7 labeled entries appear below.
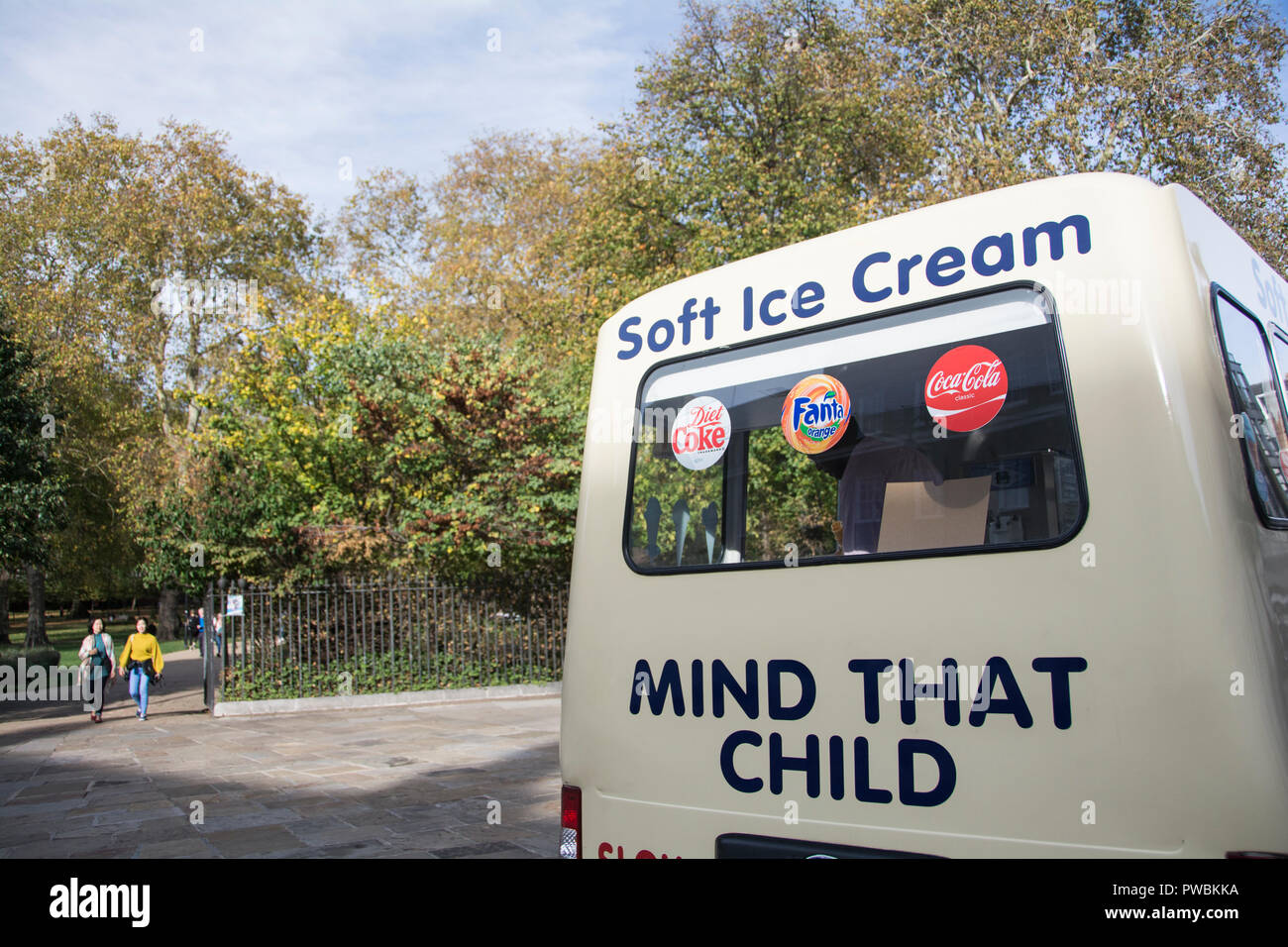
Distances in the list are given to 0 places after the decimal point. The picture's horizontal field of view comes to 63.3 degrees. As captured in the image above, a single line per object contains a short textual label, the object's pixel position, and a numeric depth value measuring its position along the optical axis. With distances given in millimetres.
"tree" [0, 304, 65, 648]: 17500
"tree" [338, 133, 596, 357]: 31406
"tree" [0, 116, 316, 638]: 33312
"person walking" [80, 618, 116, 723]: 16516
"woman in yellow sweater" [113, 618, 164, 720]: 16500
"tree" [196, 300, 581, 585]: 17797
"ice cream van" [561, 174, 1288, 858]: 2371
